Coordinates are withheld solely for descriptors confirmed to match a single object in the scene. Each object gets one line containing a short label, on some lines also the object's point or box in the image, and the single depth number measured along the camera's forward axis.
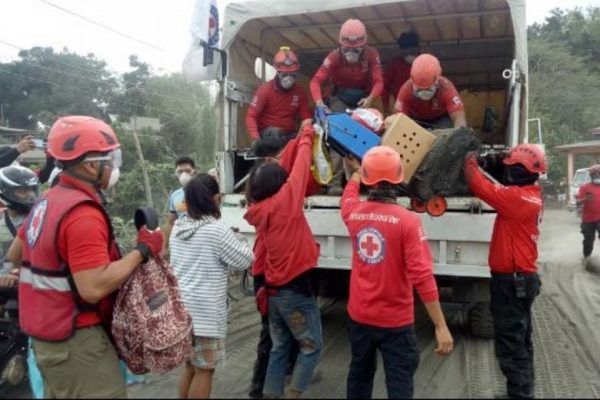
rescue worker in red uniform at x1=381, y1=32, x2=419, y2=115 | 7.09
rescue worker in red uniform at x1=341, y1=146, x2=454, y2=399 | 3.09
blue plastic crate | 4.07
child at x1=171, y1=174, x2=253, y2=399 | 3.48
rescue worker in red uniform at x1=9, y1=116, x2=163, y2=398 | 2.23
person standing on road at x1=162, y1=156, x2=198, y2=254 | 5.99
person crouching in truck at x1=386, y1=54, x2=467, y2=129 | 5.30
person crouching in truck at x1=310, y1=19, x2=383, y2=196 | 6.02
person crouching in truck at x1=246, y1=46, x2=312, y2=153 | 6.32
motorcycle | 3.95
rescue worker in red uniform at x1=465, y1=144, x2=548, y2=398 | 3.85
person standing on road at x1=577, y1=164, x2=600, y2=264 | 10.50
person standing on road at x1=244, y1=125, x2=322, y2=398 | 3.69
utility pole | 12.78
